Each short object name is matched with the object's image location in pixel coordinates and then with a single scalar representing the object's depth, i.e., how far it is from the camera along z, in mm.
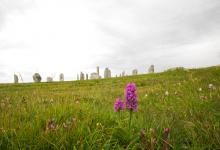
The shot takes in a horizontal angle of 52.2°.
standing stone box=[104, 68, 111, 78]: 69562
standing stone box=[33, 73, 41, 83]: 64938
